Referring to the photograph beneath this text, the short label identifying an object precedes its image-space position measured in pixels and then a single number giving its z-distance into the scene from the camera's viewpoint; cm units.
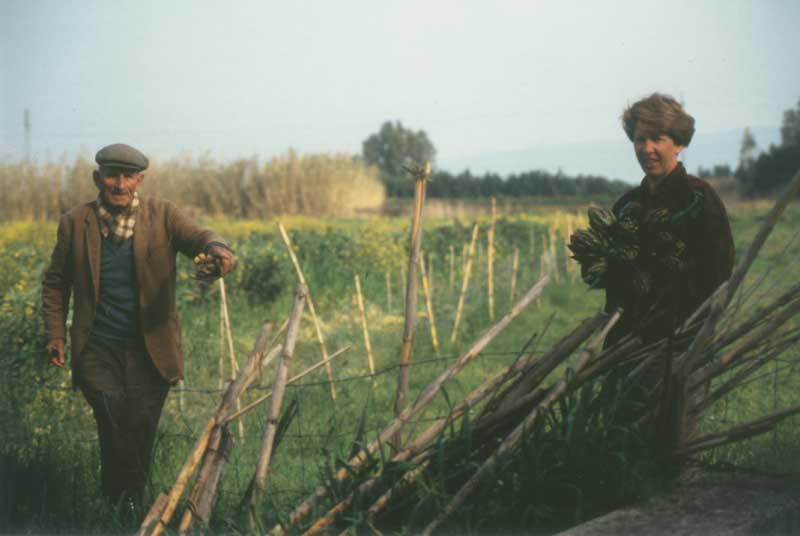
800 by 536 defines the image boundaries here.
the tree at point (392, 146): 8869
